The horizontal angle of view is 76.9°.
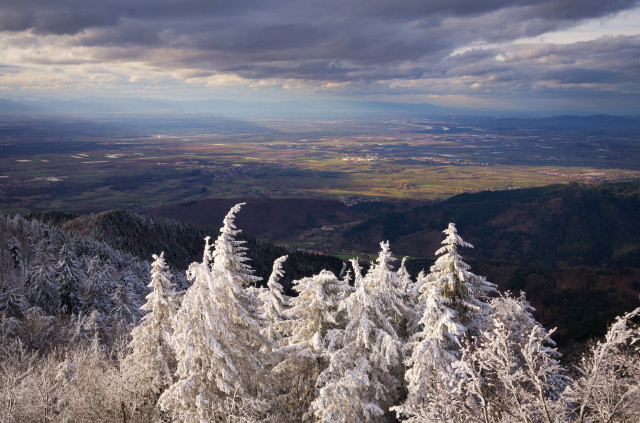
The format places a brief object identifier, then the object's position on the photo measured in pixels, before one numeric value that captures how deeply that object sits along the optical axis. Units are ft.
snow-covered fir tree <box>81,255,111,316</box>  175.22
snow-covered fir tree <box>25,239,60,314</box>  174.40
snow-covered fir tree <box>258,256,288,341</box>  71.50
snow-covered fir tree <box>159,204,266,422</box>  51.90
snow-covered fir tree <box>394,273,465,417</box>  54.60
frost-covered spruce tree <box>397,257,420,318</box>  71.76
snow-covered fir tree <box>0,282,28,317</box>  147.95
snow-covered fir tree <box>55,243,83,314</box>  166.91
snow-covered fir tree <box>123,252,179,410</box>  65.98
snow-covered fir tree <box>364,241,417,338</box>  64.69
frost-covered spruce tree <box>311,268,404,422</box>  55.06
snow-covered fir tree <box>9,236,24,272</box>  234.23
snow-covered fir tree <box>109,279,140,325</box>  151.23
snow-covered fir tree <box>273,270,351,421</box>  63.57
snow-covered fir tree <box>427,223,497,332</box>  68.23
